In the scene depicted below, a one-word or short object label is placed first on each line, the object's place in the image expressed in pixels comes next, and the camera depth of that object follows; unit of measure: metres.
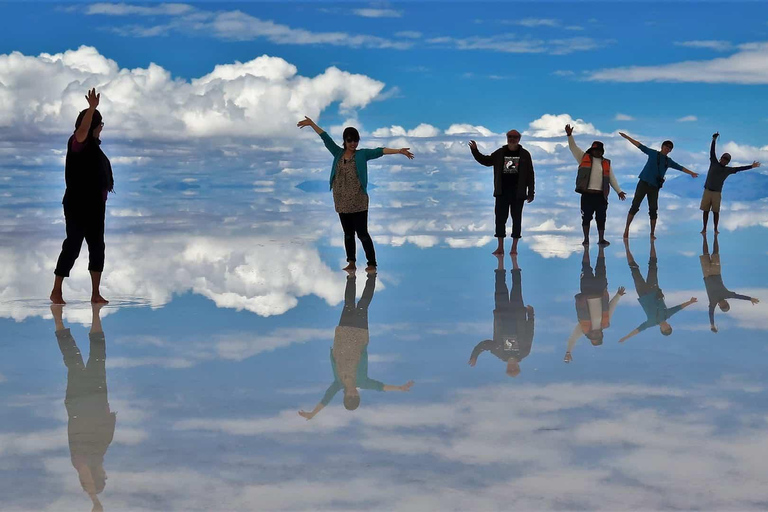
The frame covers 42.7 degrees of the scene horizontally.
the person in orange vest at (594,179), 19.27
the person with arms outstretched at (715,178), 22.64
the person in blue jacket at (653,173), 20.98
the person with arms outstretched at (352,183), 14.25
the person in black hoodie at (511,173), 16.75
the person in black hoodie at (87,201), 10.65
